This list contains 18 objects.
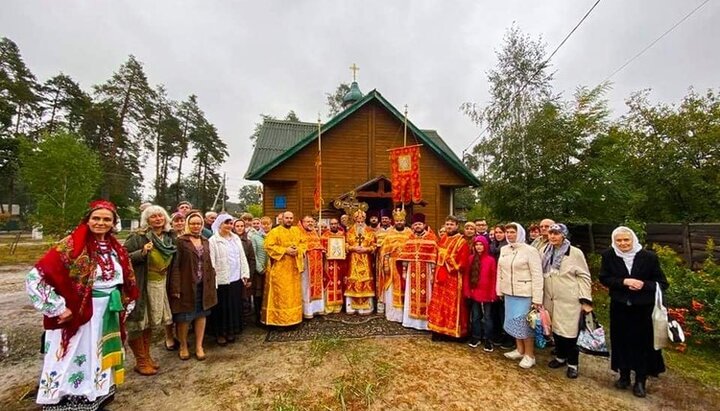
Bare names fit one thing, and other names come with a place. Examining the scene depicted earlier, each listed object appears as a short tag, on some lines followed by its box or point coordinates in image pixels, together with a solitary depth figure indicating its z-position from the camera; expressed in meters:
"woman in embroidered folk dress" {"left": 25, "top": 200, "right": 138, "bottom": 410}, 2.43
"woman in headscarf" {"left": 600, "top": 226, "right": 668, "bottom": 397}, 3.16
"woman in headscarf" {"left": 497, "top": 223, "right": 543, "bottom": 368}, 3.75
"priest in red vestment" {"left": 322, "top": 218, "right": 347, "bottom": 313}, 6.05
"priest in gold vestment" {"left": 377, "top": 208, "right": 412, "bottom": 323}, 5.52
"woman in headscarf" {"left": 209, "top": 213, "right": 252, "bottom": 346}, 4.41
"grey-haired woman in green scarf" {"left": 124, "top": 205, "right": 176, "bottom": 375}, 3.50
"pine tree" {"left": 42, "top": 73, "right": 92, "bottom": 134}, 28.91
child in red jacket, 4.27
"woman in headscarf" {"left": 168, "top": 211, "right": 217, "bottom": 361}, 3.86
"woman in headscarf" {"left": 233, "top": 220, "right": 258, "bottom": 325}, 5.36
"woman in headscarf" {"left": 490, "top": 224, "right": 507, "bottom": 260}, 4.71
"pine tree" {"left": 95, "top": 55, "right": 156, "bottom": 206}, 27.97
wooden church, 11.02
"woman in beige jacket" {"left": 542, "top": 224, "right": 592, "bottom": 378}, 3.54
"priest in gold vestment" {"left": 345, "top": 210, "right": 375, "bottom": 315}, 5.95
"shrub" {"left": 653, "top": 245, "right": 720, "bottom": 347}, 4.49
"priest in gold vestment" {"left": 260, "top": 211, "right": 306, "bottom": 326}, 5.07
